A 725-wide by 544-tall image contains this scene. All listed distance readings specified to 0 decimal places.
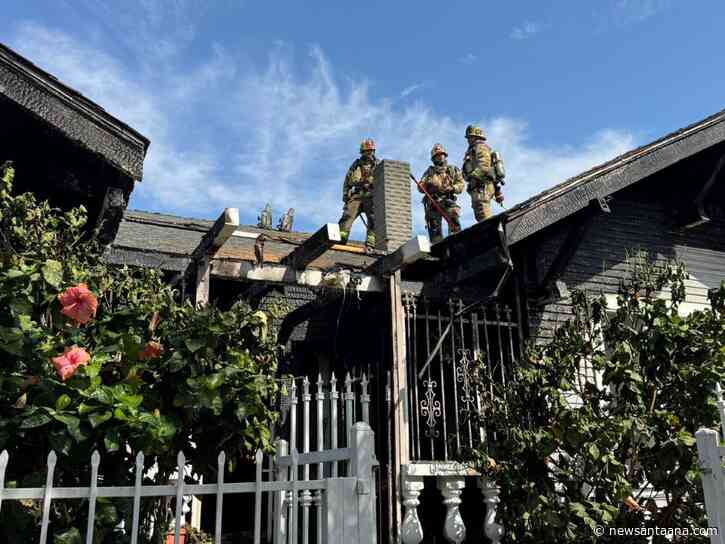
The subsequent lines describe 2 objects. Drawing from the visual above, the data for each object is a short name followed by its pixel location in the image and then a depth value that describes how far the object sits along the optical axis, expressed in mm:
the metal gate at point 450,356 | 6602
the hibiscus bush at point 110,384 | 2848
